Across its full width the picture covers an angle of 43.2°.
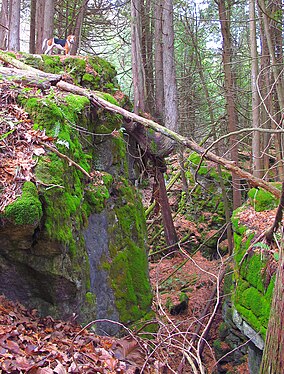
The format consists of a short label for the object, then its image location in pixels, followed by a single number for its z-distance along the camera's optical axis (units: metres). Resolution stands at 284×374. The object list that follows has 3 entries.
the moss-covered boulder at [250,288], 5.75
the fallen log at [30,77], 5.33
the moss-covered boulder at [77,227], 3.81
